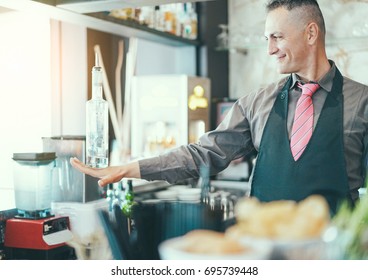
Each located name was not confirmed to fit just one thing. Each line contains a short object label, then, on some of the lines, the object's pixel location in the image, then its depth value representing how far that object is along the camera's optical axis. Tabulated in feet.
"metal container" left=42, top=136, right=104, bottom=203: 7.10
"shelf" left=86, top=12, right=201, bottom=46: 9.29
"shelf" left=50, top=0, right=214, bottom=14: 7.73
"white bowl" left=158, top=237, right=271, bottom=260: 4.94
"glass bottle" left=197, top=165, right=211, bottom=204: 6.36
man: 5.60
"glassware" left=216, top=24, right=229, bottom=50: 13.28
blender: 6.45
